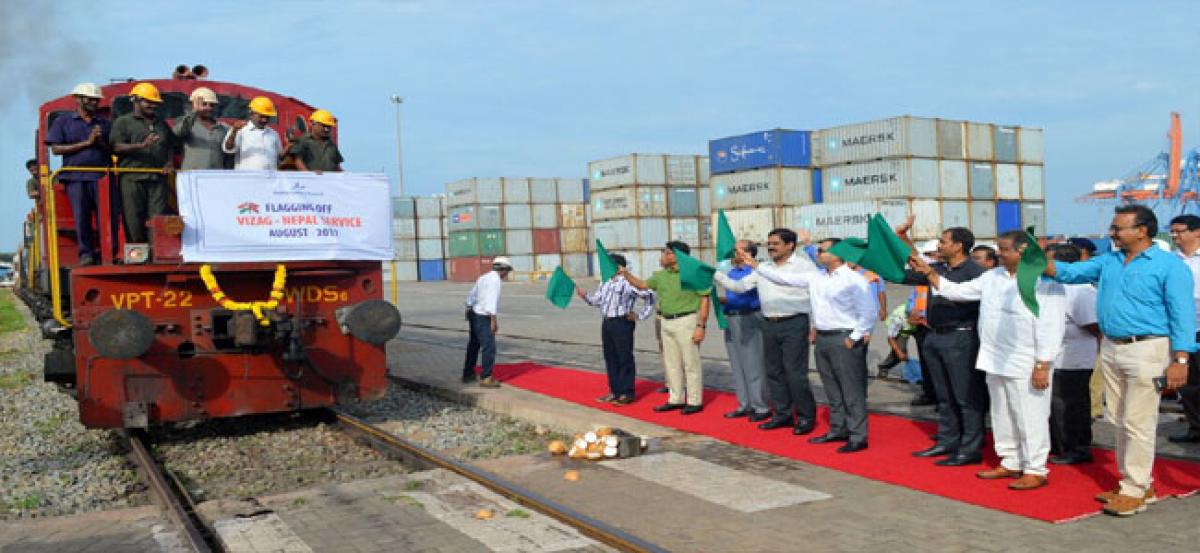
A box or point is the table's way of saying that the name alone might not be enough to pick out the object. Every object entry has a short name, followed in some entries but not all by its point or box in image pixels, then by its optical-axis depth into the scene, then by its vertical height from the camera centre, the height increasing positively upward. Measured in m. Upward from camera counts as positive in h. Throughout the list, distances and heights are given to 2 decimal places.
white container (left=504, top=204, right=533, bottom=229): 60.22 +2.22
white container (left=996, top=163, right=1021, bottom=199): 40.44 +2.08
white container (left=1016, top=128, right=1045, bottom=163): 41.38 +3.64
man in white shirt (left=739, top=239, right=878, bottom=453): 7.77 -0.80
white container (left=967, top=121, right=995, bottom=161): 39.59 +3.76
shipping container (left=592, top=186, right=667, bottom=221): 48.41 +2.21
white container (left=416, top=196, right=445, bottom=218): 67.31 +3.36
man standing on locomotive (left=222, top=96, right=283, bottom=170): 9.09 +1.14
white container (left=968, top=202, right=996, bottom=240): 39.41 +0.55
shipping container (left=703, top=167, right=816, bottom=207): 39.47 +2.21
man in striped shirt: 10.41 -0.88
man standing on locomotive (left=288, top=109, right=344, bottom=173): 9.53 +1.10
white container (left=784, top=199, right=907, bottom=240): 36.00 +0.80
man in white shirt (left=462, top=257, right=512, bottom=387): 12.08 -0.75
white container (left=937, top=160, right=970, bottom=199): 38.03 +2.18
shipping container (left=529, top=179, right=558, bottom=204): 61.25 +3.78
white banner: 8.39 +0.40
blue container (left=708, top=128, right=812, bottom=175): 39.44 +3.80
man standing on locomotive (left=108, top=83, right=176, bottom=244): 8.57 +0.99
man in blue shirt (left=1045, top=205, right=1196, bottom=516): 5.59 -0.64
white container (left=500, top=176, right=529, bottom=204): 60.41 +3.80
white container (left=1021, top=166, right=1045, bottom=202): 41.50 +2.00
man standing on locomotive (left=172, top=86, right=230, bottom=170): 9.00 +1.22
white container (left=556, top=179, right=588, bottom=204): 61.97 +3.76
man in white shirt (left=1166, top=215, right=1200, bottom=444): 7.33 -0.27
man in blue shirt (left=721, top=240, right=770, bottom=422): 9.29 -1.05
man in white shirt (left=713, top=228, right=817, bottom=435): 8.36 -0.80
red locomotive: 8.13 -0.56
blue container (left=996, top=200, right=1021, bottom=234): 40.09 +0.68
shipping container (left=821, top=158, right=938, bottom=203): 36.84 +2.19
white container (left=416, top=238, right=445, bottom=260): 67.62 +0.38
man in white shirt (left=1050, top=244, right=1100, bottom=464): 6.96 -1.11
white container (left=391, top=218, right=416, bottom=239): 67.00 +1.93
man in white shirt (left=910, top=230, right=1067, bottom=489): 6.21 -0.85
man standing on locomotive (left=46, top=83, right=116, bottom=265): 8.64 +1.06
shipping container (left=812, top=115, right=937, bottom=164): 37.00 +3.77
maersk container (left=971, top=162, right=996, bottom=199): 39.44 +2.11
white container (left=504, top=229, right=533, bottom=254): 60.12 +0.55
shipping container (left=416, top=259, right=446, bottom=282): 67.81 -1.11
